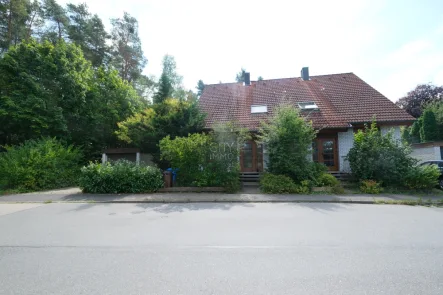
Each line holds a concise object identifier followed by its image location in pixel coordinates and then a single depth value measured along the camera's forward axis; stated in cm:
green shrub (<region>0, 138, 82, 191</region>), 1138
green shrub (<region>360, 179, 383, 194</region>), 968
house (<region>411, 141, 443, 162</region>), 1562
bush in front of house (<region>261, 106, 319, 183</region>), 1052
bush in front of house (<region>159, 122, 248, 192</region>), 1038
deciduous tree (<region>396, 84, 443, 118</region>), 2866
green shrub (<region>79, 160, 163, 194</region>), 1025
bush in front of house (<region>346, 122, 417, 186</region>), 1015
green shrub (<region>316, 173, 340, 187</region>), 1044
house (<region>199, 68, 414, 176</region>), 1317
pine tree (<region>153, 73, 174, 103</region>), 1502
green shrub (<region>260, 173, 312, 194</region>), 981
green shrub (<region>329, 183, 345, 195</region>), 967
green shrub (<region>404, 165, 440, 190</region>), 971
